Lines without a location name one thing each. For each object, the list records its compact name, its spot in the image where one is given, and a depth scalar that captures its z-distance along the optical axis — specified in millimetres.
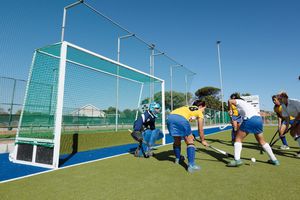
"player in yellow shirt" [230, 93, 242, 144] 7251
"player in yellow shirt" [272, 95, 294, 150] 5906
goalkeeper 5355
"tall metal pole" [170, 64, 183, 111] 15258
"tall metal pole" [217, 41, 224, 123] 26219
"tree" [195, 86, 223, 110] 60688
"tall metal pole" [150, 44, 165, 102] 13055
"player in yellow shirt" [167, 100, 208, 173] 3773
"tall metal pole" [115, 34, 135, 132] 9370
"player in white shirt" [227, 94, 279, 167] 3953
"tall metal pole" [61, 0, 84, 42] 6980
